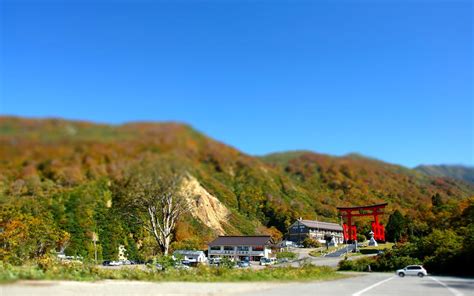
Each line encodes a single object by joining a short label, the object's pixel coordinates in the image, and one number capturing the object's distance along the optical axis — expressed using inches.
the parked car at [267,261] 1916.6
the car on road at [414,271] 1091.3
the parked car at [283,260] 1916.7
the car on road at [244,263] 1654.4
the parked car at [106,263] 1791.0
